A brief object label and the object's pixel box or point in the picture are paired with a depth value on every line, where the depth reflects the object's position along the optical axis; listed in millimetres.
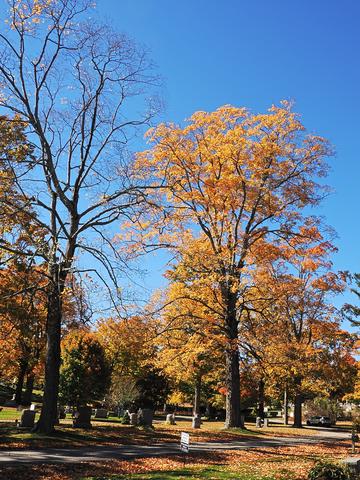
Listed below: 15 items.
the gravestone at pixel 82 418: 20188
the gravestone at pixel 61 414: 31628
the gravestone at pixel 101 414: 37031
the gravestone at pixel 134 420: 25645
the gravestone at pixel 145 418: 23938
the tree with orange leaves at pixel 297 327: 24703
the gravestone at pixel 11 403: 43812
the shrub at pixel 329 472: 9742
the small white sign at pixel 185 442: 11040
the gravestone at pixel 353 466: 10328
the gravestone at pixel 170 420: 32397
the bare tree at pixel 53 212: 16172
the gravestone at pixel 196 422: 27859
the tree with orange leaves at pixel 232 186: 24000
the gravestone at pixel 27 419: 18466
